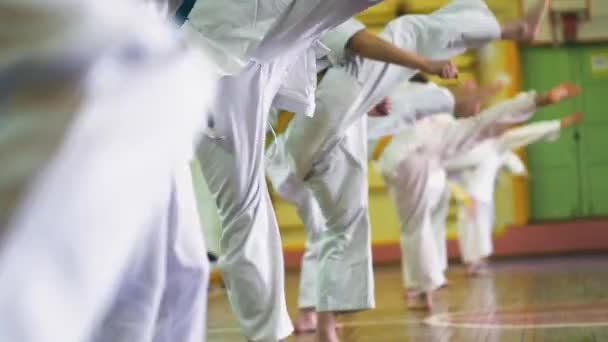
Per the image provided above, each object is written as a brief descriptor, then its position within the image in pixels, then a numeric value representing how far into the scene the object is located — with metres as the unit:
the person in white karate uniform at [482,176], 11.55
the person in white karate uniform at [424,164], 7.27
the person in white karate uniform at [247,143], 3.65
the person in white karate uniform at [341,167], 5.13
